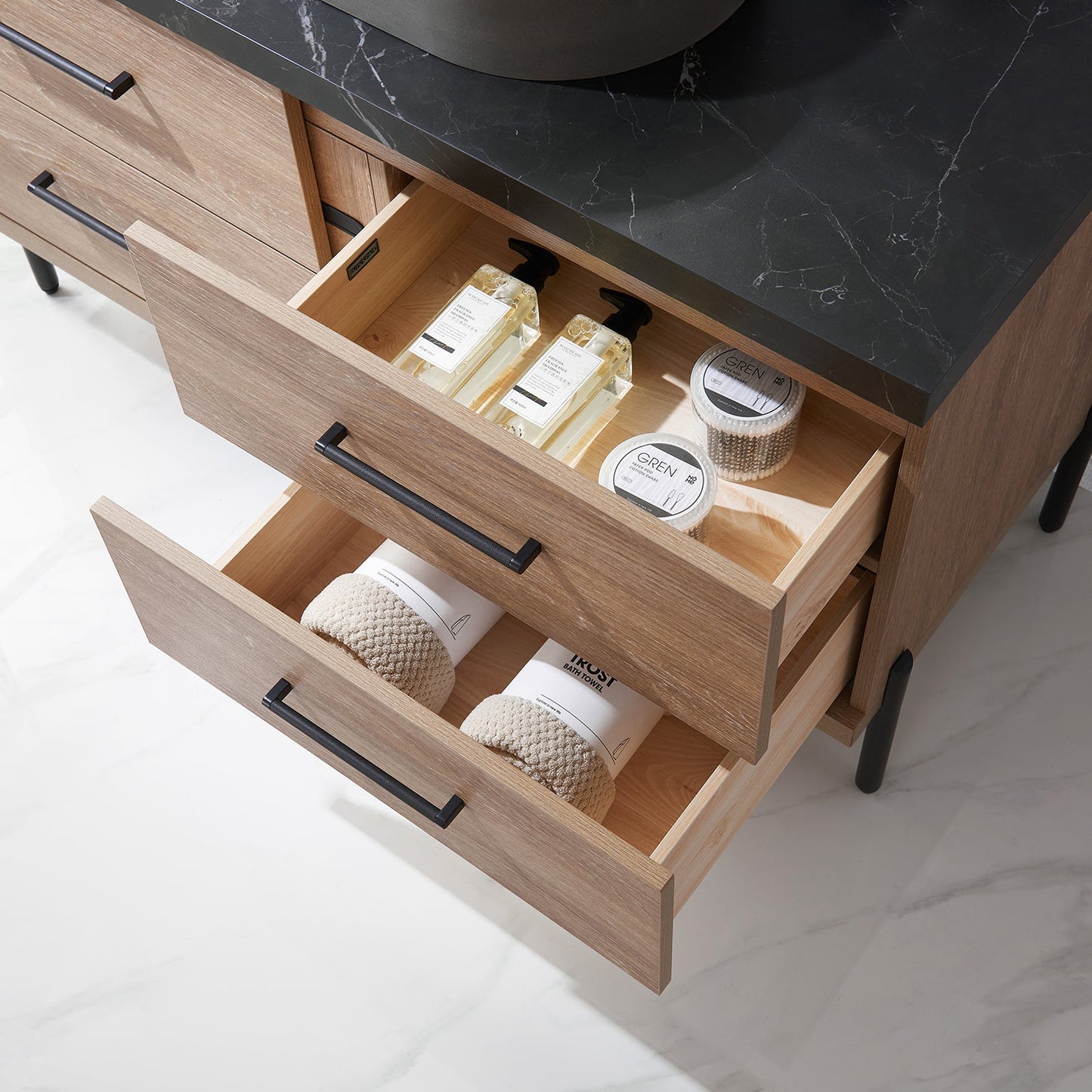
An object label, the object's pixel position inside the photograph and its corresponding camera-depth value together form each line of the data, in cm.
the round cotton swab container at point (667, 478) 99
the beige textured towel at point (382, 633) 107
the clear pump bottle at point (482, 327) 106
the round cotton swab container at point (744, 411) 101
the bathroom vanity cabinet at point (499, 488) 91
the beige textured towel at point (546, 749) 103
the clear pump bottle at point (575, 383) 104
